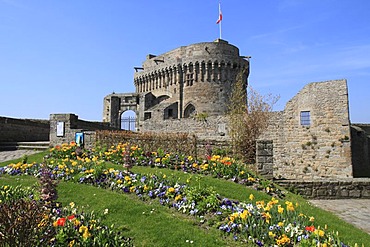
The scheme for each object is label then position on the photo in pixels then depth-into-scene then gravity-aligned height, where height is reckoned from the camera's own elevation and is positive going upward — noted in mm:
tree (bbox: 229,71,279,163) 13800 +829
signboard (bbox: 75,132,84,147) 15195 +56
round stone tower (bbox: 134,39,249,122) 34625 +7624
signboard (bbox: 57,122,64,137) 17109 +614
